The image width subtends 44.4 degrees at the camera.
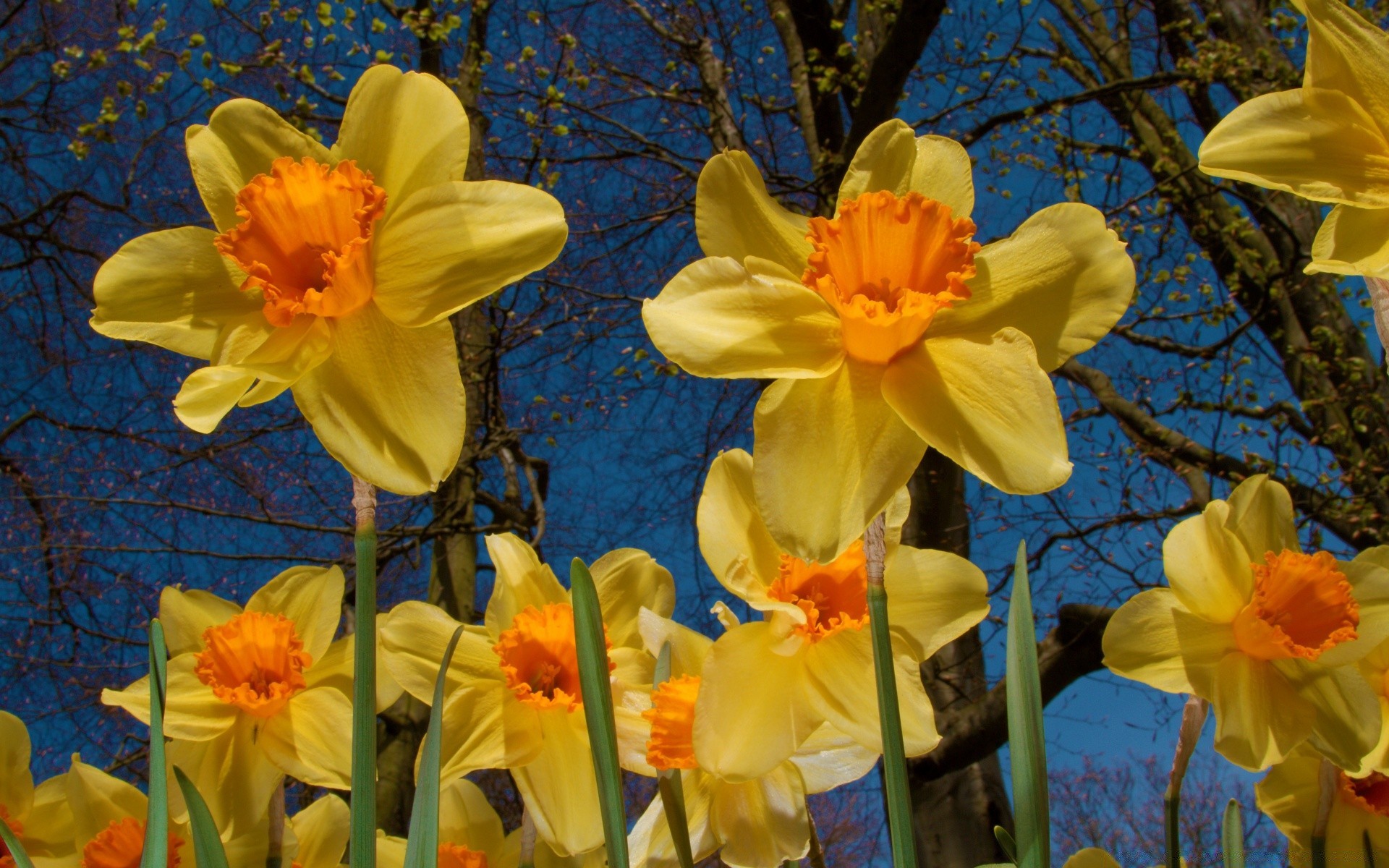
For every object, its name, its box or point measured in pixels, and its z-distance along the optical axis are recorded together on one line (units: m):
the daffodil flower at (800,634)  0.41
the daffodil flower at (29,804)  0.53
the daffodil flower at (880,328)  0.38
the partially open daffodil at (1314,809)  0.52
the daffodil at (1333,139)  0.40
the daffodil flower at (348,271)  0.39
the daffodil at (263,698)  0.48
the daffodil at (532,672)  0.45
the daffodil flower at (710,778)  0.42
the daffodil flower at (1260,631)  0.48
